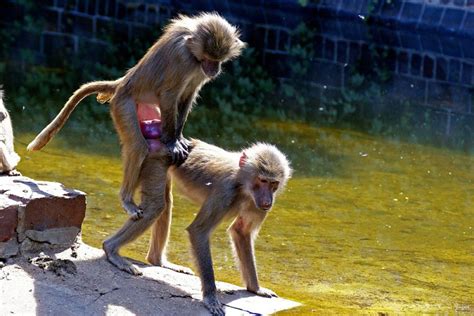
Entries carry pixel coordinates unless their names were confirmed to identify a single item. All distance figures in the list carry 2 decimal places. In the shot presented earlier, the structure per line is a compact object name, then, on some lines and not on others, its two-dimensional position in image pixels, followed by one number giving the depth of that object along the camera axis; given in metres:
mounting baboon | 12.51
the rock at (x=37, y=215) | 11.58
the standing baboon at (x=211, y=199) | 11.82
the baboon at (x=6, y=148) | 12.78
